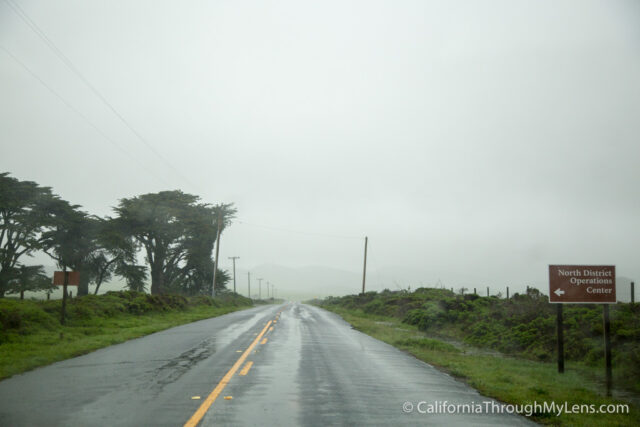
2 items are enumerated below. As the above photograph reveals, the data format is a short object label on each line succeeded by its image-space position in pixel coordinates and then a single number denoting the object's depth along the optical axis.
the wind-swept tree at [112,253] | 37.91
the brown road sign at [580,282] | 10.70
